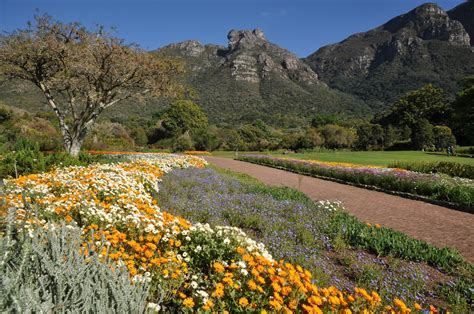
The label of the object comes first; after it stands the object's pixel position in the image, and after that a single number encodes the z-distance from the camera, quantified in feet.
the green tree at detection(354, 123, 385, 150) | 182.91
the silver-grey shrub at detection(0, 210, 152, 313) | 5.91
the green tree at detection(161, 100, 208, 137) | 193.62
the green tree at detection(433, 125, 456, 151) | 156.46
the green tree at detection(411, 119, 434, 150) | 167.63
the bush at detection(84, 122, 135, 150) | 101.71
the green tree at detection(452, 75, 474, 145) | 157.89
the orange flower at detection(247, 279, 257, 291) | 9.37
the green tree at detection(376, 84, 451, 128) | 211.20
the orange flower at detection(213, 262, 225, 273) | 10.23
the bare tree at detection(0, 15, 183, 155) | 52.19
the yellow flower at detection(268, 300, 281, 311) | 8.52
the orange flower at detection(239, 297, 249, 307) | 8.65
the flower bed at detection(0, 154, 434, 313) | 9.99
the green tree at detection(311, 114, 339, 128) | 255.06
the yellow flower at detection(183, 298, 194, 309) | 8.73
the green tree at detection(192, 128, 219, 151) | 163.02
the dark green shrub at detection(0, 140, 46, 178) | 35.04
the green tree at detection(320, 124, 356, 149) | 185.37
